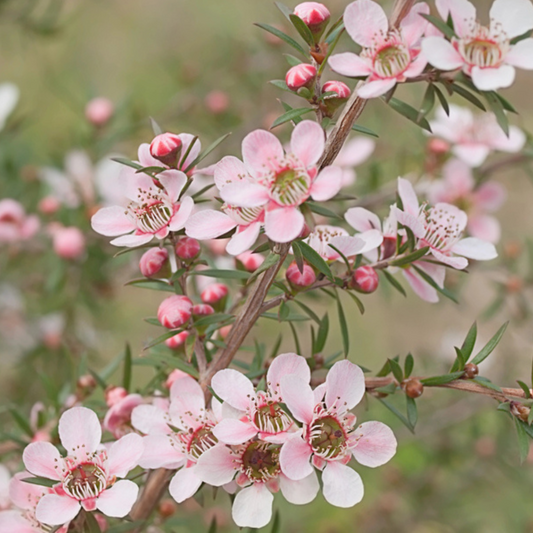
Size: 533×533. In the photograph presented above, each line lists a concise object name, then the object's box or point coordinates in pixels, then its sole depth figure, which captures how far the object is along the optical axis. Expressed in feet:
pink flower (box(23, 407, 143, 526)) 0.78
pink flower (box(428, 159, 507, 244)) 1.15
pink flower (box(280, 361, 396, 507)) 0.77
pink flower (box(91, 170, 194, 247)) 0.80
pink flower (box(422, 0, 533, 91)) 0.76
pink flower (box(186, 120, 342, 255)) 0.76
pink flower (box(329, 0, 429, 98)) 0.78
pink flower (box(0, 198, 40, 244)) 1.16
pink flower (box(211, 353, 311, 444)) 0.78
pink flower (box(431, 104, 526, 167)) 1.11
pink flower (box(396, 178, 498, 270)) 0.81
